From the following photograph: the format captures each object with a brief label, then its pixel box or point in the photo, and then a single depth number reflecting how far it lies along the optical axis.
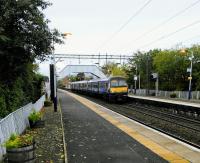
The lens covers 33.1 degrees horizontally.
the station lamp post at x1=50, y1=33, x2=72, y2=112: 25.36
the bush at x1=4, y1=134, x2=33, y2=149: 8.34
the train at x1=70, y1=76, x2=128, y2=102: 38.06
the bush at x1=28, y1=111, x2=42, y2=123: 15.81
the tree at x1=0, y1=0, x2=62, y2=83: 14.16
